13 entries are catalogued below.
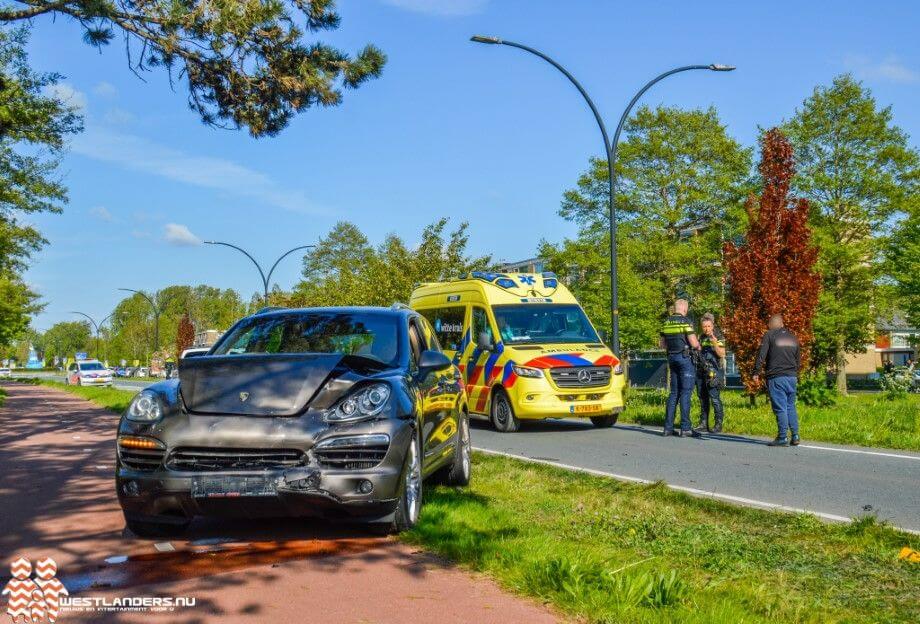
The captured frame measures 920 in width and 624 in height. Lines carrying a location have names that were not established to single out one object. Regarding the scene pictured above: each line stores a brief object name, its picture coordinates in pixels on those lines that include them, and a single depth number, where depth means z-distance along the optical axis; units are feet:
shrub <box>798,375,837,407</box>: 52.75
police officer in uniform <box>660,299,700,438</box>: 44.19
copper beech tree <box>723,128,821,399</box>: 55.11
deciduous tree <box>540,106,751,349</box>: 149.28
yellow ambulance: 47.09
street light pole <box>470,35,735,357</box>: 57.26
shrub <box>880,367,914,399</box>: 60.23
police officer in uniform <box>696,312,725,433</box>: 45.85
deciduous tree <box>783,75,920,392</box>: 135.44
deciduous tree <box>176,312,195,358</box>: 283.92
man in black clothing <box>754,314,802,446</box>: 39.24
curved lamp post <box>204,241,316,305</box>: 134.92
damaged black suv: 17.06
